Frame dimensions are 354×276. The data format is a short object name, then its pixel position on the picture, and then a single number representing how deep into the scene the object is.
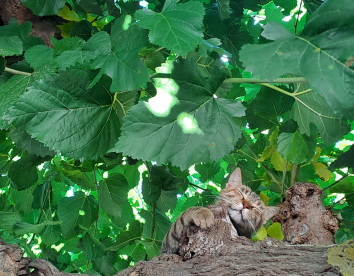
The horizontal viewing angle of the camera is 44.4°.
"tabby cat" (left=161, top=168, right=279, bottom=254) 0.93
